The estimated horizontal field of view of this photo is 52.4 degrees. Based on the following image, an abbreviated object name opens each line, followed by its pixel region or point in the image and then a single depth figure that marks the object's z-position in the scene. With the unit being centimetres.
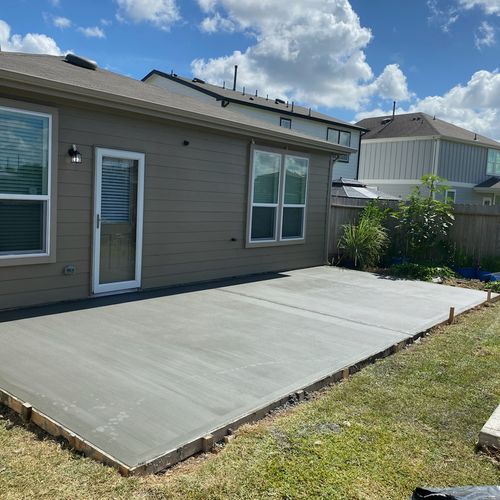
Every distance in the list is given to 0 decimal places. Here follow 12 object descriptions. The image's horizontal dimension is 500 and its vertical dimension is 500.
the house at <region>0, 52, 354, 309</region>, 564
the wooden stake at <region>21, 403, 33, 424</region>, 317
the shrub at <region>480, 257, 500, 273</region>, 1088
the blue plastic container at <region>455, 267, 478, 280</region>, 1073
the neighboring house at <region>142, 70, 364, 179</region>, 1916
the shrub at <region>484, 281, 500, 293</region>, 902
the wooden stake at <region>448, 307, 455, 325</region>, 635
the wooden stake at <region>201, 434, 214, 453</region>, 295
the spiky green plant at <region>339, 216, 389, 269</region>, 1102
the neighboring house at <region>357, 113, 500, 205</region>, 2316
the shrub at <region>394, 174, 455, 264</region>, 1117
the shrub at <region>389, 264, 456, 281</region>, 1003
